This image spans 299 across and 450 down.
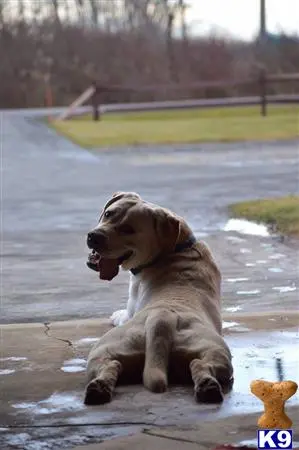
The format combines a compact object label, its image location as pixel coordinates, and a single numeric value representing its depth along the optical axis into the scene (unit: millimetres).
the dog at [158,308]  5167
